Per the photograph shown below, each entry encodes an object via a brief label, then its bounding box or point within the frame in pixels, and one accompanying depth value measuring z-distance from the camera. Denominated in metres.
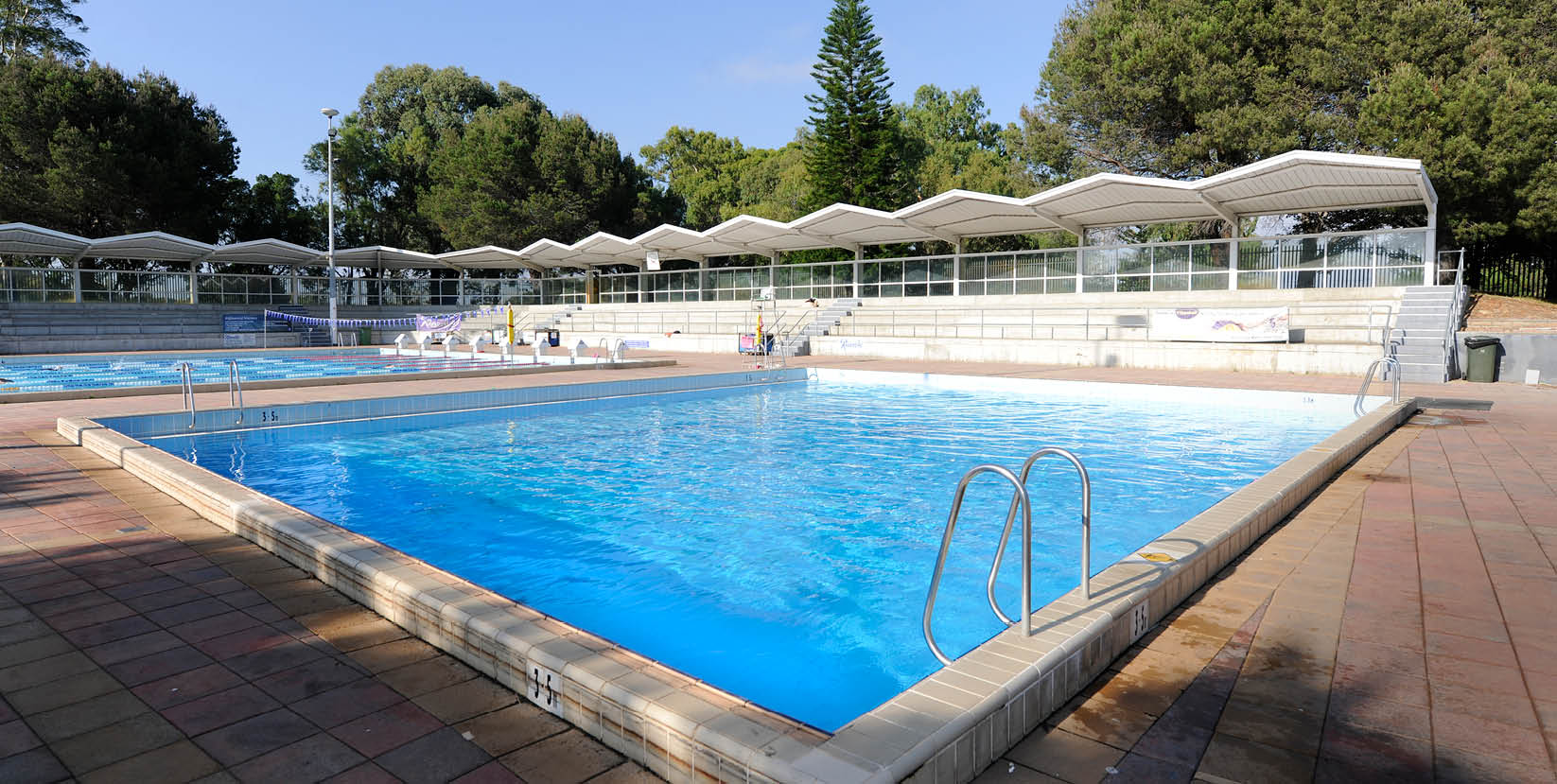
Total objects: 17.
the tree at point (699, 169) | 52.62
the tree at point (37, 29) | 34.28
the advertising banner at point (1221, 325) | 15.67
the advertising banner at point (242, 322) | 27.92
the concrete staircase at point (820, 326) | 22.25
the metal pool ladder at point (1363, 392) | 9.58
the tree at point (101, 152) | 30.25
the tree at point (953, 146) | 38.56
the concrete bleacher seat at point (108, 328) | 23.88
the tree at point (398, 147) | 44.00
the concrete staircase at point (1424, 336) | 14.05
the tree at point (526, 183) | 39.88
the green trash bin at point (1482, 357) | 13.87
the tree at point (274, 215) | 38.44
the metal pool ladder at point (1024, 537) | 2.65
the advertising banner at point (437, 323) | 31.17
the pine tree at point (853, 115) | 32.81
